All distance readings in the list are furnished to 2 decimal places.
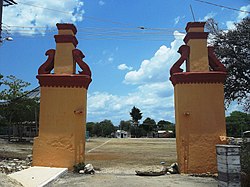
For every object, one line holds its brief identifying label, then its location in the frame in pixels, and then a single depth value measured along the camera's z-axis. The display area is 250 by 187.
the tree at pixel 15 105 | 18.62
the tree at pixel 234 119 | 26.30
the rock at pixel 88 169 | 6.92
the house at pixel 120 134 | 46.71
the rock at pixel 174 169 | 7.19
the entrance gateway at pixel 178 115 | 7.11
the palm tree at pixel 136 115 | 56.59
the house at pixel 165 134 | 45.21
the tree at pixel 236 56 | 9.48
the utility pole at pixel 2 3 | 8.66
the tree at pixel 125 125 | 54.93
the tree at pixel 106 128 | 49.08
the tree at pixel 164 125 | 52.04
